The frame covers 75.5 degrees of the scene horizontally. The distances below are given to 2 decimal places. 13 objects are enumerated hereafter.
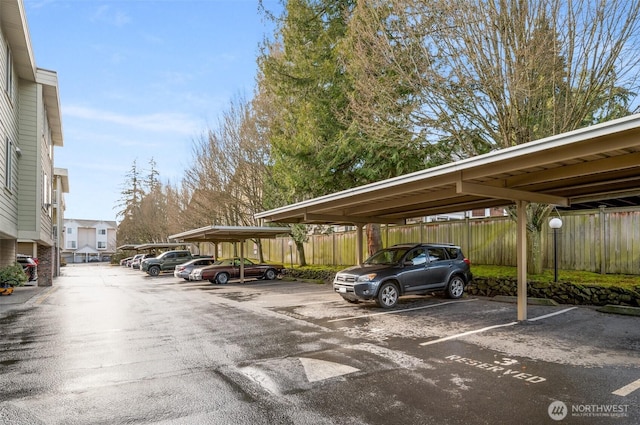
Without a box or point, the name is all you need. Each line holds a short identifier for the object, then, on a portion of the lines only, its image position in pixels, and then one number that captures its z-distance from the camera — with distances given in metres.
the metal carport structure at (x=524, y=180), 6.26
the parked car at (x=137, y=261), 39.91
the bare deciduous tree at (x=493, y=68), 9.95
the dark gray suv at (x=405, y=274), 10.80
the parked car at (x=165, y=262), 30.47
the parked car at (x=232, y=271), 21.14
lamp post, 11.16
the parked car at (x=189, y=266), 23.28
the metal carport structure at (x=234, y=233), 18.97
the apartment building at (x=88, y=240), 73.06
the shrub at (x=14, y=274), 14.62
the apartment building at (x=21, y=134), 12.41
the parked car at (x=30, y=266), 19.72
